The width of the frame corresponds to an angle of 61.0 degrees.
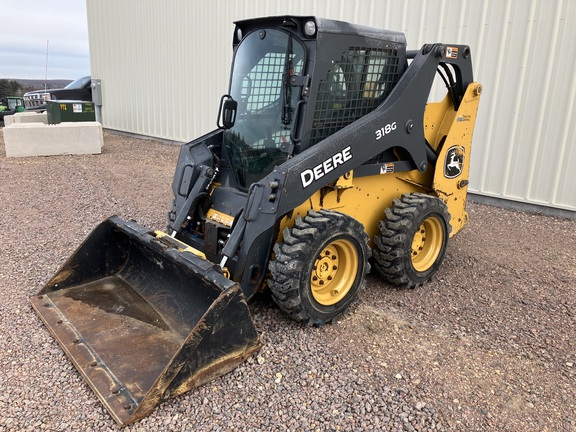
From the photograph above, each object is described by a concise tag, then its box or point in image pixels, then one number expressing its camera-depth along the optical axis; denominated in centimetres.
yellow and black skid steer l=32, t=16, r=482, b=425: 310
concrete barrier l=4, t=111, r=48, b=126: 1424
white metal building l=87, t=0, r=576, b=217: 666
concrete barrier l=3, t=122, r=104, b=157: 1109
